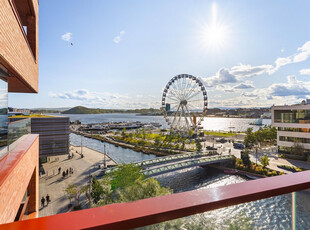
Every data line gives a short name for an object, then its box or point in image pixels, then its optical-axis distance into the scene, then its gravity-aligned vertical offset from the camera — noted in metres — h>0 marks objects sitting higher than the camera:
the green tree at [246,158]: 26.00 -5.51
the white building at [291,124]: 28.64 -1.38
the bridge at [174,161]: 21.20 -5.80
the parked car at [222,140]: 46.97 -5.81
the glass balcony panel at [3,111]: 3.95 +0.07
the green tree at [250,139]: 37.09 -4.47
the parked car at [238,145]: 38.57 -5.84
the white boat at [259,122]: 117.32 -4.06
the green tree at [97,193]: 15.78 -6.05
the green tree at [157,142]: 43.34 -5.87
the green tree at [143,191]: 12.57 -4.88
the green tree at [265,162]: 23.87 -5.49
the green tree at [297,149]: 28.02 -4.76
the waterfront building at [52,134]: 28.16 -2.70
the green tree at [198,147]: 34.12 -5.35
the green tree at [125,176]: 16.75 -5.21
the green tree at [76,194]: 16.30 -6.65
